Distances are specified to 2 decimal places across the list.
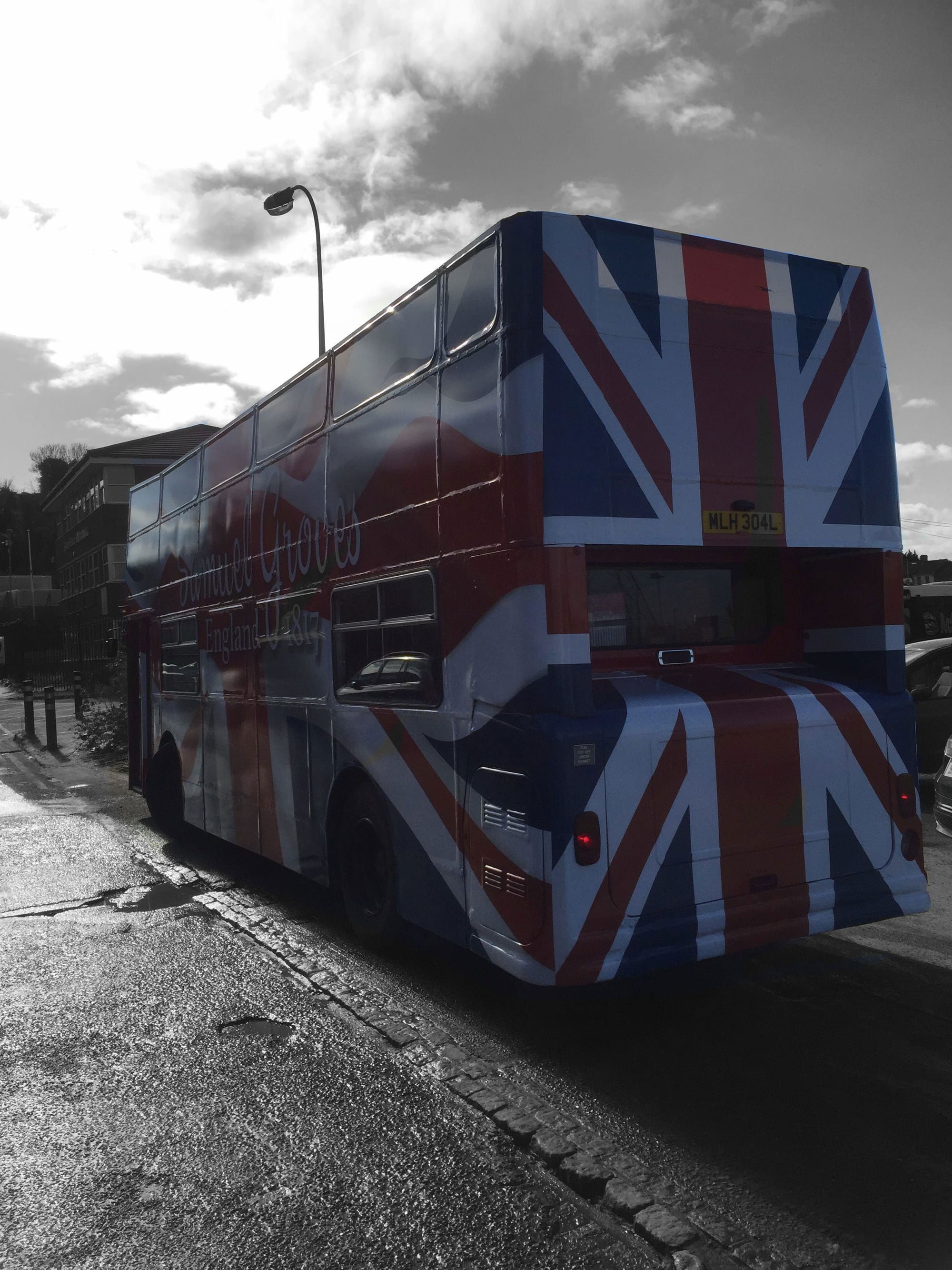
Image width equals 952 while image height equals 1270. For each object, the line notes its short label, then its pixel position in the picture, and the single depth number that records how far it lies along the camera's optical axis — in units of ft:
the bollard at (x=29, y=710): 75.36
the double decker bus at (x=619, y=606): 14.89
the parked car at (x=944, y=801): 24.50
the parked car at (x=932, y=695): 36.60
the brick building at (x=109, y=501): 174.81
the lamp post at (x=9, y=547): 298.35
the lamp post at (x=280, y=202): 62.80
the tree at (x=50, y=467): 322.08
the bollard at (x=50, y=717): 69.00
